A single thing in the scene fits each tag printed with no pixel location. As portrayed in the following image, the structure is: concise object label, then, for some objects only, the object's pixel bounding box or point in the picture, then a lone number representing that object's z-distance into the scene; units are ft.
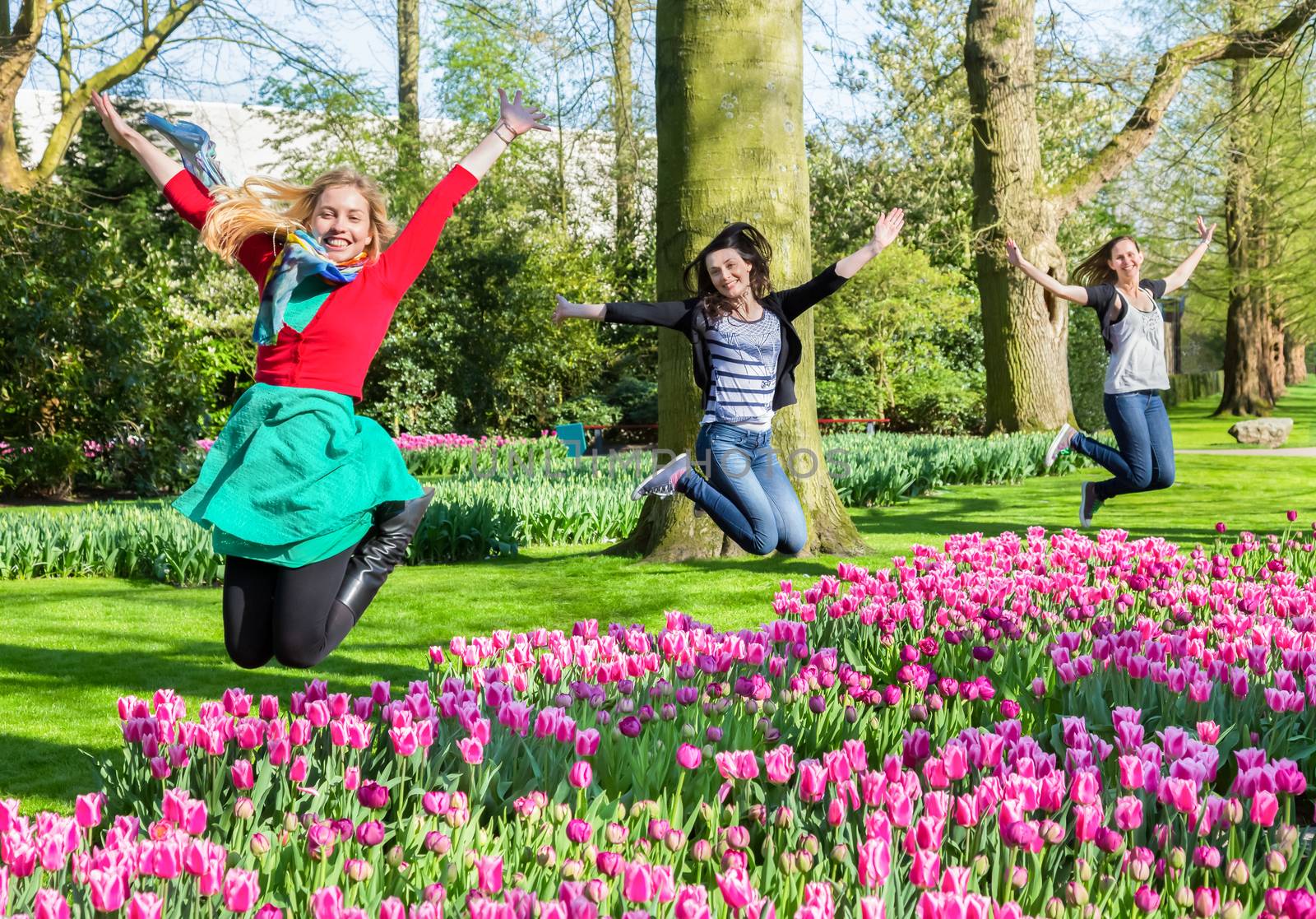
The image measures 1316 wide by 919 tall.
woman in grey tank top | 22.06
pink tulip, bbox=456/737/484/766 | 9.32
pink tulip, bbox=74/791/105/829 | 8.36
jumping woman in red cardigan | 11.86
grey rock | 70.49
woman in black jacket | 16.52
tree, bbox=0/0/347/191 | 41.22
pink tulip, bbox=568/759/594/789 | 8.99
